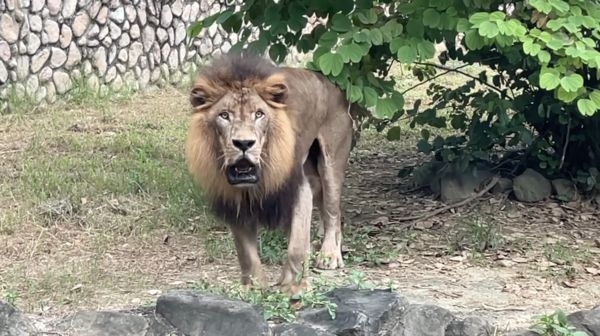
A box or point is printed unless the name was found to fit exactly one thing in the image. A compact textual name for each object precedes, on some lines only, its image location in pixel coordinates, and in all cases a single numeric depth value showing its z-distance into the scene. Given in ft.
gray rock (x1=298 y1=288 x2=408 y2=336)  28.73
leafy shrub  36.19
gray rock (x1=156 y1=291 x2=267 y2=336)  28.14
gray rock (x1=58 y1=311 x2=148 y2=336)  28.04
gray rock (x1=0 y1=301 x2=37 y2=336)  27.20
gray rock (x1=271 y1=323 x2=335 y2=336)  28.40
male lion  32.35
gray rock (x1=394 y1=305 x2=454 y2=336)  30.19
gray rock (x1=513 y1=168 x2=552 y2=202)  49.73
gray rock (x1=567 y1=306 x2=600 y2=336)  31.96
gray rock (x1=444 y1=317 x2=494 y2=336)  31.50
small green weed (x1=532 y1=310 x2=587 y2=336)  31.30
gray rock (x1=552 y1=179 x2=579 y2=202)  49.73
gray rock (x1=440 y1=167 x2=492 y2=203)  49.77
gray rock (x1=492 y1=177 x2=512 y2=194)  50.44
